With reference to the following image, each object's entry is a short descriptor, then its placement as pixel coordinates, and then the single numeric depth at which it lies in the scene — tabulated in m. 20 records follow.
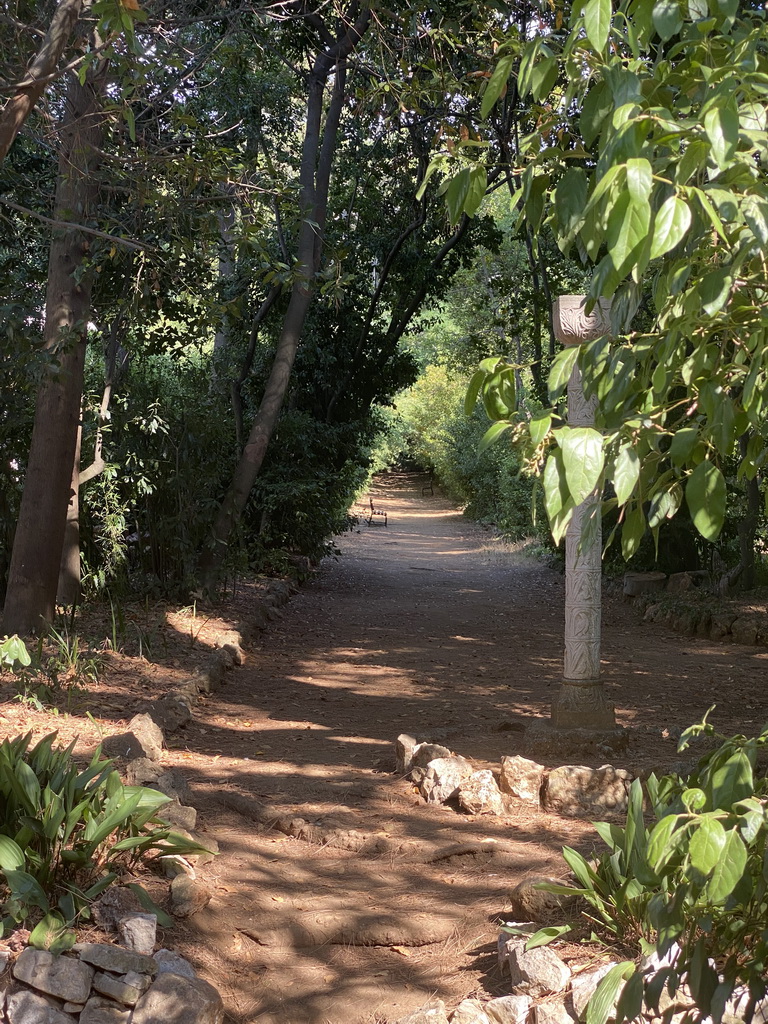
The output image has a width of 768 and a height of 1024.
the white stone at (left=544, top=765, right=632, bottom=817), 4.58
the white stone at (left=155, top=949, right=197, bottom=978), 3.05
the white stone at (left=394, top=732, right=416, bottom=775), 5.20
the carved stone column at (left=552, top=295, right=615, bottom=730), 5.59
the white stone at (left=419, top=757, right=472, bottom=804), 4.80
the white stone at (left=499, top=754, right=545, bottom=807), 4.73
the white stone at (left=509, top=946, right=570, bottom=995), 2.79
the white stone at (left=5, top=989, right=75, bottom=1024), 2.84
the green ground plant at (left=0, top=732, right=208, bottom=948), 3.03
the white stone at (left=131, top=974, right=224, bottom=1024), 2.88
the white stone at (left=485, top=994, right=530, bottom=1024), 2.78
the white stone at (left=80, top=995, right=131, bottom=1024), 2.89
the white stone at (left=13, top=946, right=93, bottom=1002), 2.88
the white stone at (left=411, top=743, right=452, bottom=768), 5.09
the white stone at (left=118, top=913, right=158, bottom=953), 3.07
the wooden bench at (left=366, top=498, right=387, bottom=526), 23.86
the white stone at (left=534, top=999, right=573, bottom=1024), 2.69
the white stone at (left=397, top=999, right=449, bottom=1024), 2.84
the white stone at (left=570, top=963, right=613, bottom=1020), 2.69
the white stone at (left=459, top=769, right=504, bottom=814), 4.66
